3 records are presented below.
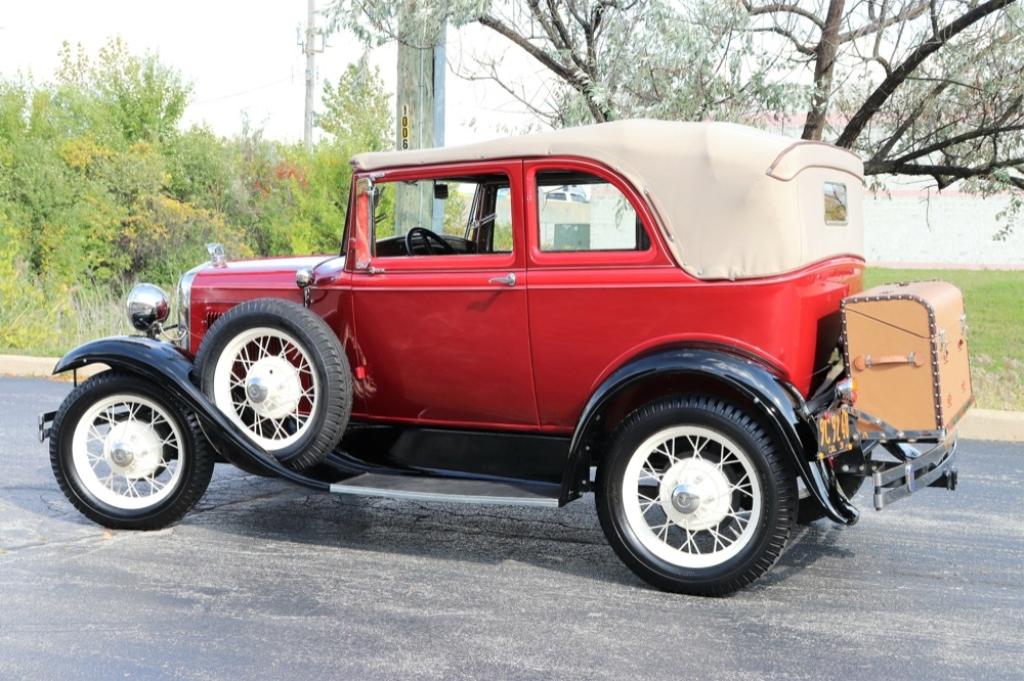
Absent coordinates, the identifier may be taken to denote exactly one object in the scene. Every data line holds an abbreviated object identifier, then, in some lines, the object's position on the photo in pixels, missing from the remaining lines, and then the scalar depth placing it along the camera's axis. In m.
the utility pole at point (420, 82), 10.79
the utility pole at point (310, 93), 36.22
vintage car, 4.62
